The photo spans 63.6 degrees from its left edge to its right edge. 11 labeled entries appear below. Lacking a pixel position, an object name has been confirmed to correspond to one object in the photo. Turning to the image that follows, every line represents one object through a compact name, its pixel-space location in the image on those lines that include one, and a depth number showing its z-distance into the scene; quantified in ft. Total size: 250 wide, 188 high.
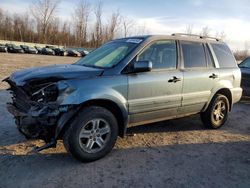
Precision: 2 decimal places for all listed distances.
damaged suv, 9.05
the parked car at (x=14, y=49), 106.26
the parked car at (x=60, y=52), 117.22
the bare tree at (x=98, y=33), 171.47
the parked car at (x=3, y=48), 101.67
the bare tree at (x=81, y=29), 177.54
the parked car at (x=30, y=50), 112.56
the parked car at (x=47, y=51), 115.23
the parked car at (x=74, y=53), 115.67
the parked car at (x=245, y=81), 22.14
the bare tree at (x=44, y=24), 182.43
